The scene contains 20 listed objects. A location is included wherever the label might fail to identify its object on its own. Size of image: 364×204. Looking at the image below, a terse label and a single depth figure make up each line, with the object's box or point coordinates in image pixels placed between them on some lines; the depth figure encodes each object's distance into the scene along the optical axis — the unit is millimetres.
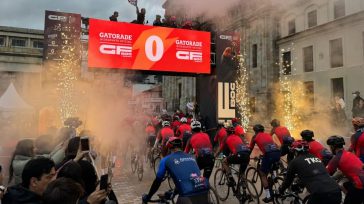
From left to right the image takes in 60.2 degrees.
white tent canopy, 18094
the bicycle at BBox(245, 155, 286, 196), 8180
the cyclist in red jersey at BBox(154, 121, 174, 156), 10494
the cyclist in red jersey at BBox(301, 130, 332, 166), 6656
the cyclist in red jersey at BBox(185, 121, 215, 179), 7309
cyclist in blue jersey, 4355
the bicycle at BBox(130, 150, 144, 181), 10908
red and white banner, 14195
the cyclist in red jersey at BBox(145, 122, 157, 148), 12289
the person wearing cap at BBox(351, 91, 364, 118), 17123
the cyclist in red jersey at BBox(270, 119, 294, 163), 8898
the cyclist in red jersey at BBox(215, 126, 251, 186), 7773
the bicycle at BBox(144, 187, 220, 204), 4693
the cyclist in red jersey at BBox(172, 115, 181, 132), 13405
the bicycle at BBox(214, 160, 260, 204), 7434
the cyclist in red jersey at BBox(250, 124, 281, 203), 7652
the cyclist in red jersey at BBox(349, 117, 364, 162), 6410
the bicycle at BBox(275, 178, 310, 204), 6215
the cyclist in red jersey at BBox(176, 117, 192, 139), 11552
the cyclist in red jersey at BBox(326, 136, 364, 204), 4910
